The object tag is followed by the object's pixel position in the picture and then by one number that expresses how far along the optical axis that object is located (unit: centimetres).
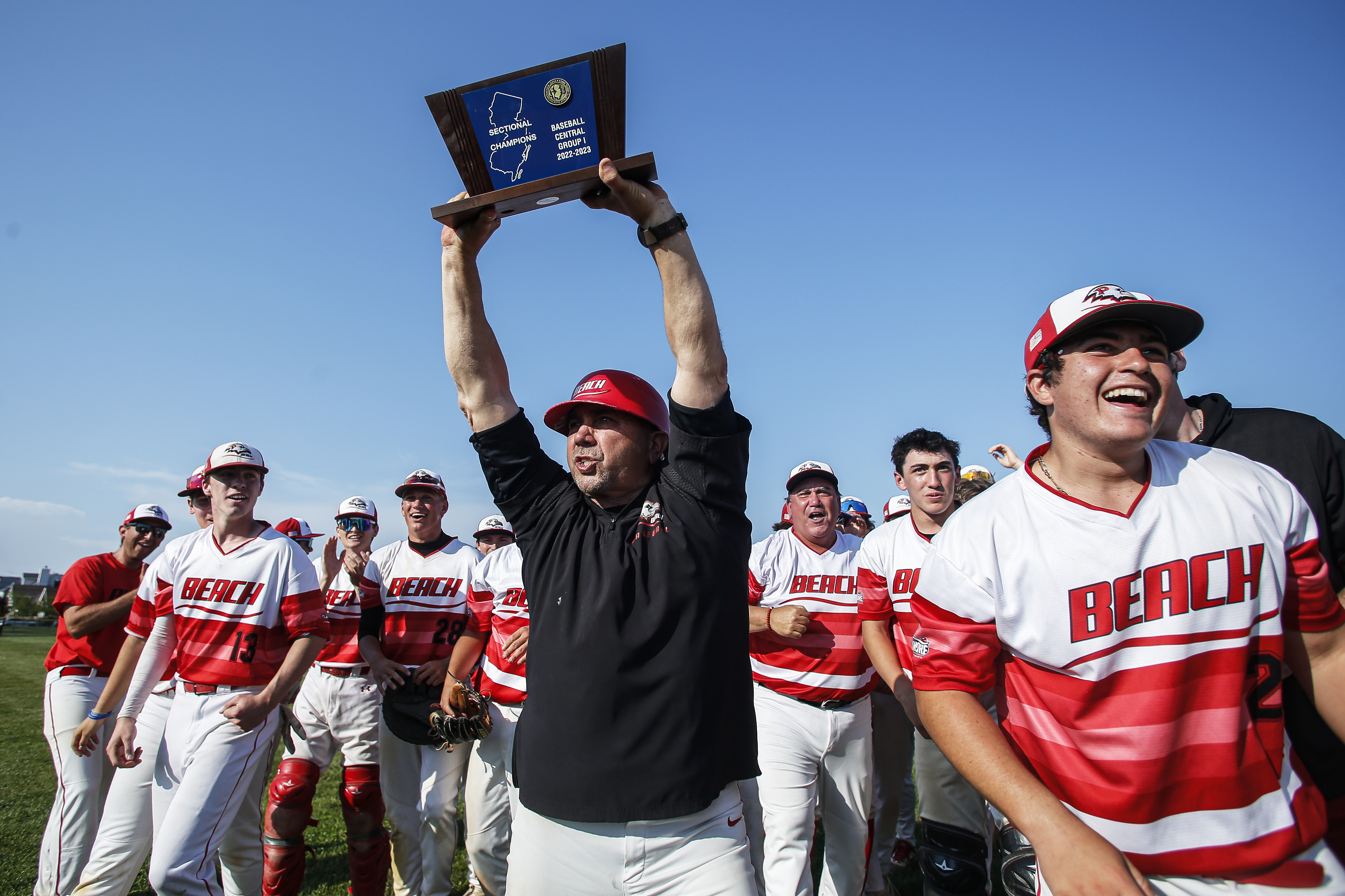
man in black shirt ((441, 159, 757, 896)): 239
